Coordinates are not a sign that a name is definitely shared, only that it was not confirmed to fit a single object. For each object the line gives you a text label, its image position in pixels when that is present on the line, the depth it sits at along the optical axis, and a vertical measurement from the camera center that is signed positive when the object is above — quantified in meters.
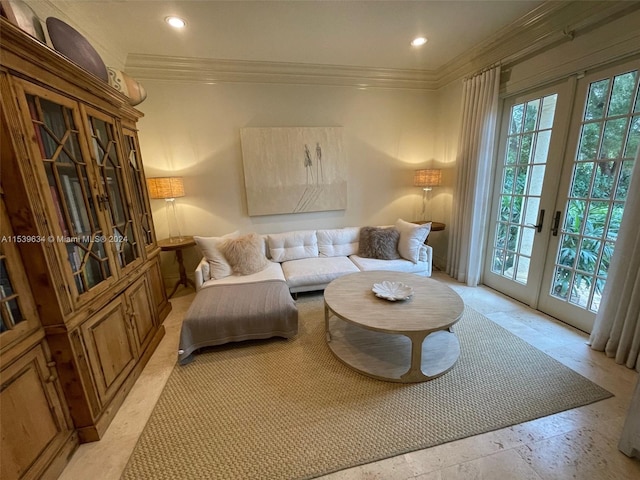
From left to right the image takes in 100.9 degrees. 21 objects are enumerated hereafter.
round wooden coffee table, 1.79 -0.96
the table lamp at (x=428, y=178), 3.71 +0.01
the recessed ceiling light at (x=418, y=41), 2.73 +1.41
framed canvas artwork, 3.44 +0.19
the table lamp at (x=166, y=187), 3.01 +0.00
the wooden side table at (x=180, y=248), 3.01 -0.67
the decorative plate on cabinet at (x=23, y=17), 1.24 +0.87
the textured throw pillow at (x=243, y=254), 2.94 -0.77
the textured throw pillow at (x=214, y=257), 2.88 -0.78
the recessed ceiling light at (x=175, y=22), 2.26 +1.41
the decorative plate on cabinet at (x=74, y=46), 1.54 +0.87
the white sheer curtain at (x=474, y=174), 2.92 +0.03
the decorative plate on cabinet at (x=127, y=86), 2.14 +0.87
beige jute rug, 1.37 -1.39
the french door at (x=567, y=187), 2.04 -0.12
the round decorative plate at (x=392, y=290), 2.06 -0.89
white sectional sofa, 2.90 -0.96
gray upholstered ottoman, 2.12 -1.08
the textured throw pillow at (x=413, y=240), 3.32 -0.77
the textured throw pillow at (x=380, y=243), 3.38 -0.81
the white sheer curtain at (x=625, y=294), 1.82 -0.87
